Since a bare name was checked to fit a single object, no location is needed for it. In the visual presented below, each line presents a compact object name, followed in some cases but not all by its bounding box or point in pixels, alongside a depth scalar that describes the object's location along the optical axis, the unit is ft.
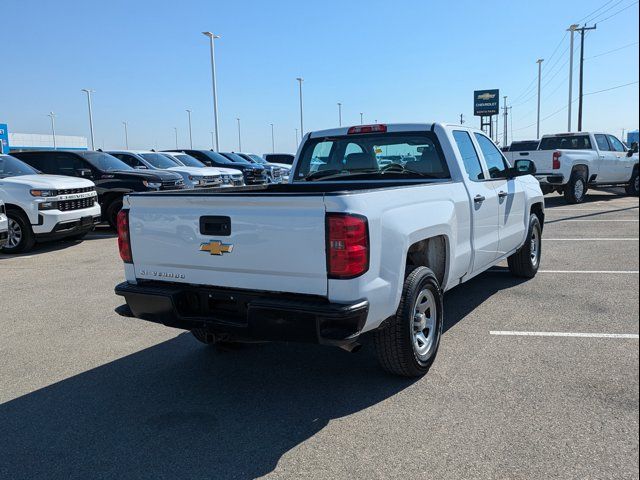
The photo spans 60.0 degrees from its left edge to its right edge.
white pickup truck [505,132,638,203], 52.21
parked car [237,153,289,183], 75.56
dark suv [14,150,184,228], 40.50
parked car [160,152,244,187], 54.19
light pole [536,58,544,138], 171.94
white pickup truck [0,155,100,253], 32.65
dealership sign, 230.48
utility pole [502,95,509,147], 342.72
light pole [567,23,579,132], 129.89
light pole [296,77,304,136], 166.81
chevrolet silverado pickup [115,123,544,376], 10.75
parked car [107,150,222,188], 49.08
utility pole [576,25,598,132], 121.91
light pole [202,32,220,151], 109.70
